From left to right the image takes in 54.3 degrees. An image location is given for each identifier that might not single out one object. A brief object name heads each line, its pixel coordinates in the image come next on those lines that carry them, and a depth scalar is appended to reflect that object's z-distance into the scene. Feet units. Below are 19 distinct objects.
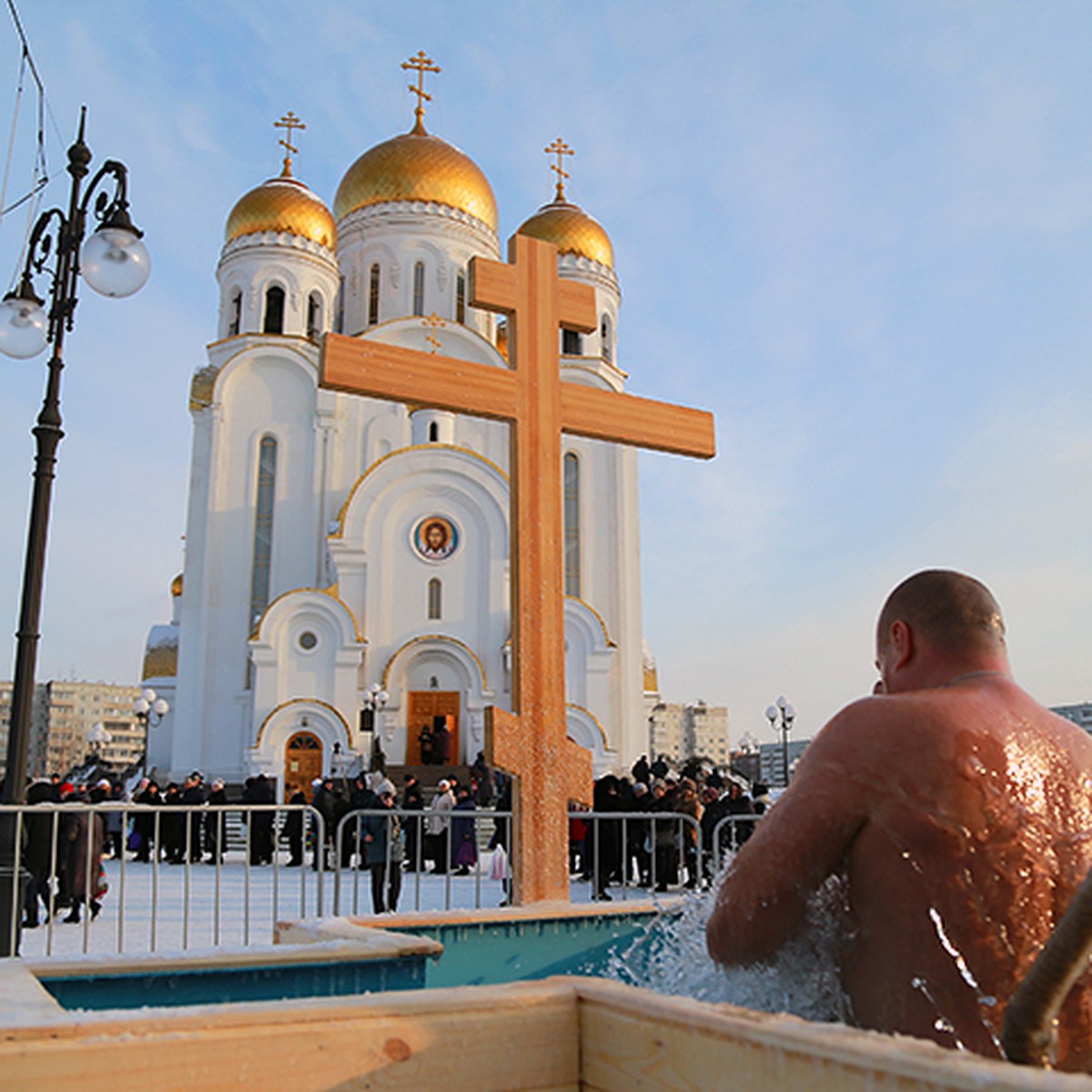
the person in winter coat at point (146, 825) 55.88
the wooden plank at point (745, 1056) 3.65
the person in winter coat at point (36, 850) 33.58
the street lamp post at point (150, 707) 89.04
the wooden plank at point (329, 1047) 4.68
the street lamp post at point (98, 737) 91.45
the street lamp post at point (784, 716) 79.97
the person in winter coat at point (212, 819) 53.83
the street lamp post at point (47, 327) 23.35
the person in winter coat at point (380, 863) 36.42
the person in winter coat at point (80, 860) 35.06
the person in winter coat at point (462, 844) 46.80
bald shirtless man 6.24
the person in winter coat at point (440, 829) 45.96
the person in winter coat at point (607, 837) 39.40
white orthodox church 85.92
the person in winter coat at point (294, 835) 53.05
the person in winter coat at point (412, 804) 48.85
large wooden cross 14.34
